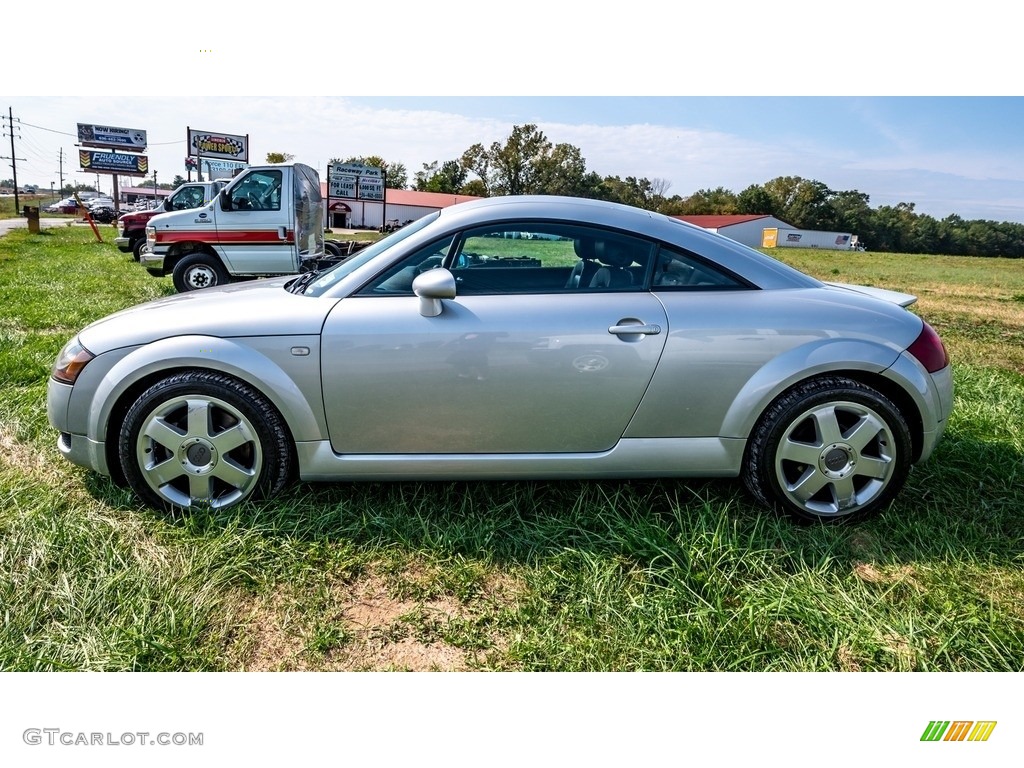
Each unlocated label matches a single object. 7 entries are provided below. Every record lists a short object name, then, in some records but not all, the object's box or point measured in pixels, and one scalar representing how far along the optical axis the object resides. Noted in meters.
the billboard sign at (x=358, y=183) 29.72
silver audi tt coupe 2.66
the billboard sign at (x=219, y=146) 33.22
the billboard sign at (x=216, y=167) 31.11
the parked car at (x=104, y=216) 39.16
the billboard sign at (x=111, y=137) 40.91
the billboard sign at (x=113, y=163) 38.47
